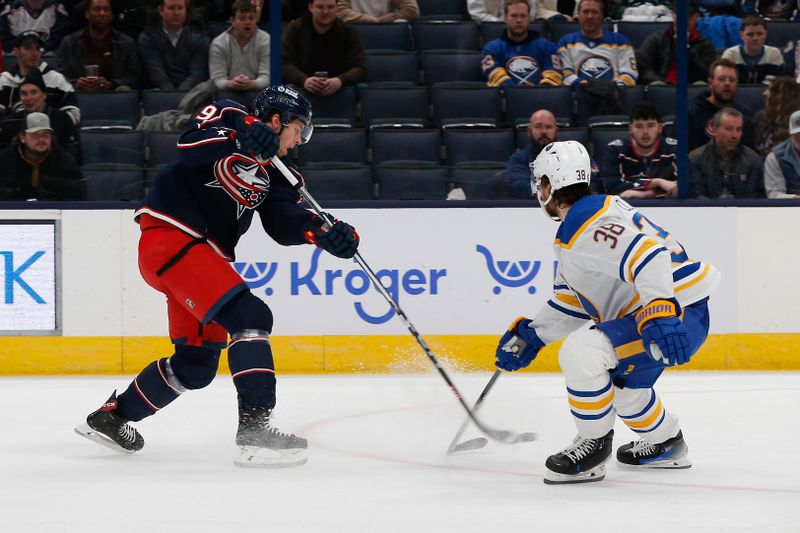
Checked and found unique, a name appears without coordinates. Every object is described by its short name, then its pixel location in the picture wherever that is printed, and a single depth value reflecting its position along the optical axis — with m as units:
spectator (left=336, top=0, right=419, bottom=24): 13.79
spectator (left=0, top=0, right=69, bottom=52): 12.91
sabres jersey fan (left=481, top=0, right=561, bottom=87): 13.23
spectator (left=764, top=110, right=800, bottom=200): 12.28
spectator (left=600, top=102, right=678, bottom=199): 12.25
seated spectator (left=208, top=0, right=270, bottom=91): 12.44
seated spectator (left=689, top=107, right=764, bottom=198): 12.31
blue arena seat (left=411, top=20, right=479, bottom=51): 13.47
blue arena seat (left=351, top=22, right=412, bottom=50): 13.18
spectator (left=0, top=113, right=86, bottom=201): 11.81
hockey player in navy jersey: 7.27
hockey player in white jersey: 6.52
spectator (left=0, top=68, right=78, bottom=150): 11.91
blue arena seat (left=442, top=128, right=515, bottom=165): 12.24
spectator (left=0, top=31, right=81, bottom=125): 12.09
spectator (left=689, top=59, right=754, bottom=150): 12.47
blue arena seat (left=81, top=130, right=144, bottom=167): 11.91
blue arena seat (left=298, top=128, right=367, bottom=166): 12.01
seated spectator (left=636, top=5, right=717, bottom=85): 12.72
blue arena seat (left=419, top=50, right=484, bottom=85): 13.09
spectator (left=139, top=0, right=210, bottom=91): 12.59
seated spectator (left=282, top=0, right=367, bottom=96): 12.61
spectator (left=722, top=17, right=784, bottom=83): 12.98
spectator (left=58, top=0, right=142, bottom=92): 12.47
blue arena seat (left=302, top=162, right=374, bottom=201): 11.99
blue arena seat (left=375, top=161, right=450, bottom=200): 12.05
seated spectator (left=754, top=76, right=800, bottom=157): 12.37
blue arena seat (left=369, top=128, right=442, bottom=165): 12.19
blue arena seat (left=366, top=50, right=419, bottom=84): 12.95
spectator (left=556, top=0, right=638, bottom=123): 12.75
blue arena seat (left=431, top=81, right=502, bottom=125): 12.68
